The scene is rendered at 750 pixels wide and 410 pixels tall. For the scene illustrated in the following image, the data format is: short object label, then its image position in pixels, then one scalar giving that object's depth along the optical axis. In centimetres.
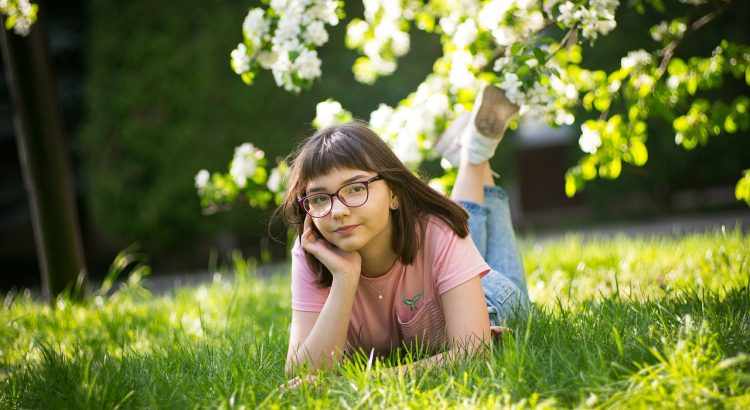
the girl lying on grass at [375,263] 269
